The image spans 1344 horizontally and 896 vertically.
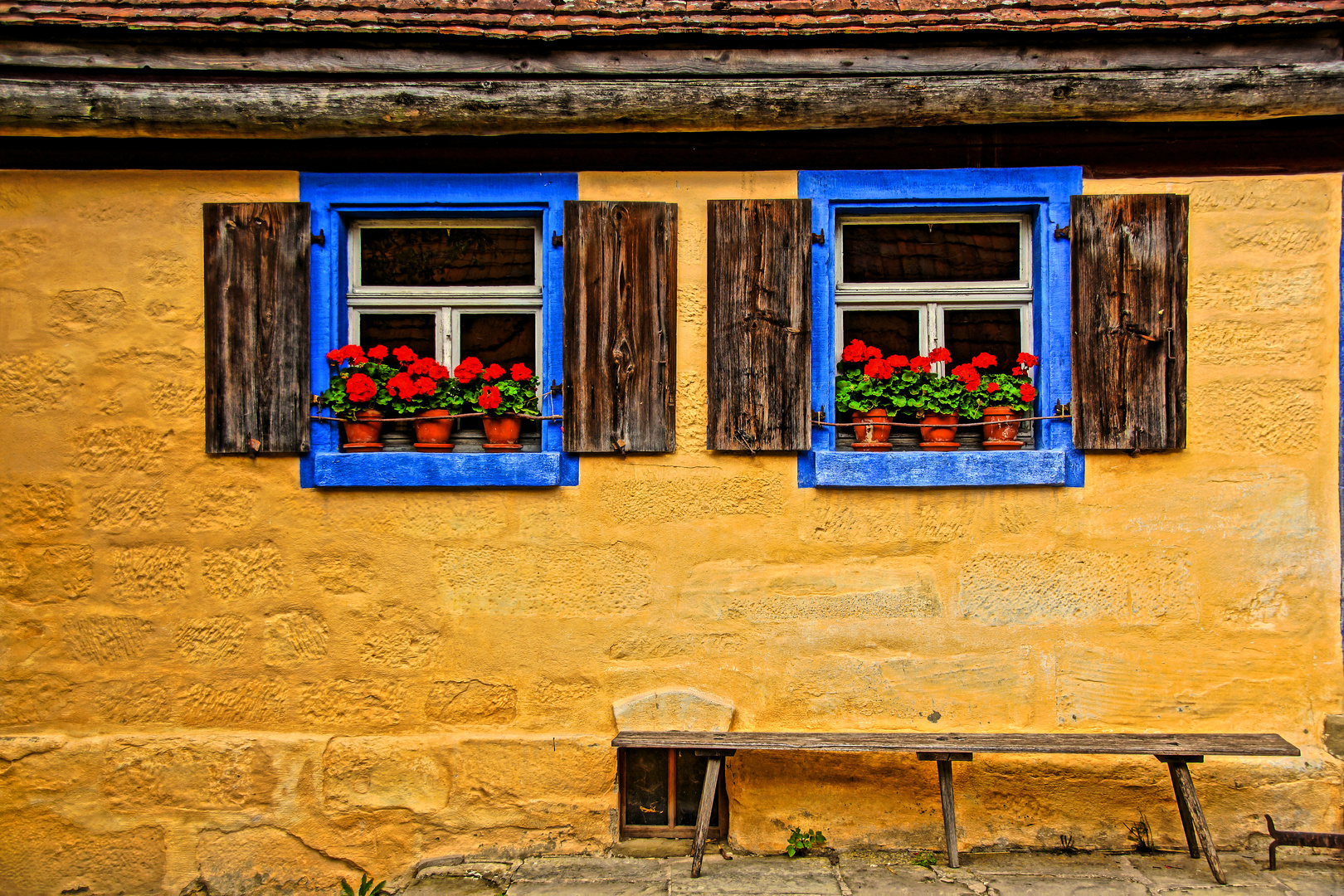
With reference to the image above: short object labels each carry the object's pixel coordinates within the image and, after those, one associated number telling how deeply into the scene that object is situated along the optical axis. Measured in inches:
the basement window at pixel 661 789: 128.0
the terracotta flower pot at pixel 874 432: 124.6
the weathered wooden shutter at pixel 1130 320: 122.7
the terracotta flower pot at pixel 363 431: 124.8
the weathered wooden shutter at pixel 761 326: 123.7
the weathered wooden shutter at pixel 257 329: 124.2
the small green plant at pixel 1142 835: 119.7
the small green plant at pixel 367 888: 117.6
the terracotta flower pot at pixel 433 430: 125.0
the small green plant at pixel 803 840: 120.1
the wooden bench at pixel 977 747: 110.3
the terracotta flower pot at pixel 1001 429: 124.4
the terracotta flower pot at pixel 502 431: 125.3
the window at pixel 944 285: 123.3
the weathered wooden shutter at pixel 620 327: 124.3
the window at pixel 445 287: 123.8
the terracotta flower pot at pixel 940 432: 124.3
